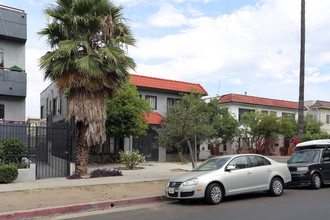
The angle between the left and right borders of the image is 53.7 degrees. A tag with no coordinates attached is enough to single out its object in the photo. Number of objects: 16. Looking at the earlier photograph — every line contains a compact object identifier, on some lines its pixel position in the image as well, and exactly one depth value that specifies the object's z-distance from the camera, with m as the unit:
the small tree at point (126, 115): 20.00
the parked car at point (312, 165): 12.43
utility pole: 18.78
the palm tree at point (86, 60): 13.62
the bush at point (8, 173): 12.34
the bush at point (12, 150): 13.21
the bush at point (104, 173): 14.48
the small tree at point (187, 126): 14.95
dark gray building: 17.17
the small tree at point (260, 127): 25.92
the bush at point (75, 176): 13.90
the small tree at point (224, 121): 25.12
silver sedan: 9.30
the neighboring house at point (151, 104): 24.09
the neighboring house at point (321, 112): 40.50
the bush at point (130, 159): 18.17
